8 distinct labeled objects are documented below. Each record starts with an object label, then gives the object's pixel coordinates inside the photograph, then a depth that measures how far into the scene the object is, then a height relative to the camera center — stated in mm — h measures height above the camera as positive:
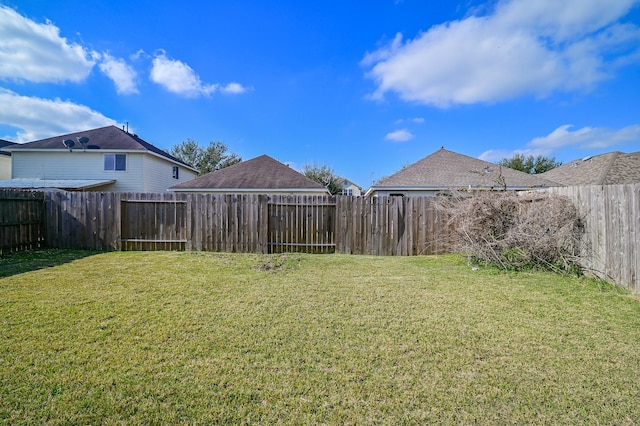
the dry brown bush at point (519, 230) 5789 -419
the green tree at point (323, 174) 33469 +4601
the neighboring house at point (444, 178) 14442 +1716
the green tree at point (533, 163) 32719 +5346
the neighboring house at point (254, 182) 15492 +1796
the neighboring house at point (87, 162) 16125 +3085
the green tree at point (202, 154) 34344 +7234
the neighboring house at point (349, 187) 37719 +3528
